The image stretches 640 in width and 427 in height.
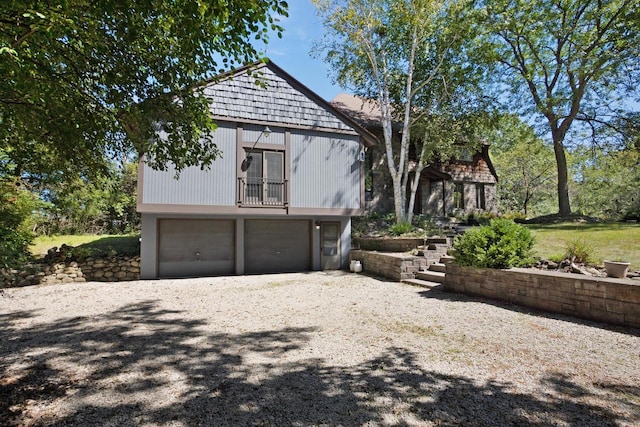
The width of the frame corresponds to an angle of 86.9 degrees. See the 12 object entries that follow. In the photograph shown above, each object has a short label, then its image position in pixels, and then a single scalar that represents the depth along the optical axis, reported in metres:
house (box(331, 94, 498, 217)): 18.06
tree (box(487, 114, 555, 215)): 27.74
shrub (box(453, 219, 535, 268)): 6.89
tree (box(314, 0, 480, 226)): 14.78
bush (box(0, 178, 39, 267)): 9.14
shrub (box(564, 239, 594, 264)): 7.20
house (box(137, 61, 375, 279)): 10.75
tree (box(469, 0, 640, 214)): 15.24
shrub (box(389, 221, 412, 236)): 12.97
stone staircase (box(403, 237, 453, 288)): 8.79
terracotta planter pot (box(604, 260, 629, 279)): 5.76
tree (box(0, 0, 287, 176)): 3.52
